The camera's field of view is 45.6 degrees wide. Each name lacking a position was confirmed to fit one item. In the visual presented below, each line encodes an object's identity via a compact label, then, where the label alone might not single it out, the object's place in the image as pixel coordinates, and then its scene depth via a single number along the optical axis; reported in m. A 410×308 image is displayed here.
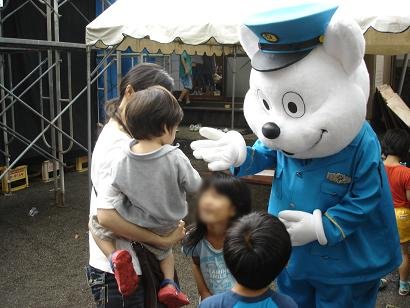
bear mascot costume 2.01
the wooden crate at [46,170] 6.97
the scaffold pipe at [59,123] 5.62
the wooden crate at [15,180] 6.35
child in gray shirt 1.86
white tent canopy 4.30
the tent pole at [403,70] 6.75
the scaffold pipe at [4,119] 5.86
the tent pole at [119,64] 6.03
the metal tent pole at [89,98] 5.05
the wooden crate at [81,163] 7.56
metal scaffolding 5.15
